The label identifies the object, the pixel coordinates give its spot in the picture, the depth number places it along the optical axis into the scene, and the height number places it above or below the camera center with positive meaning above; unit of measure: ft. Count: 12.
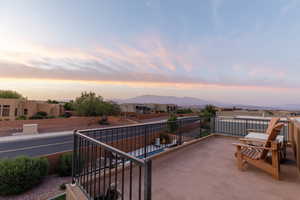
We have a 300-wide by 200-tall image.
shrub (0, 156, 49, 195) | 23.04 -13.16
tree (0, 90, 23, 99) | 94.17 +5.37
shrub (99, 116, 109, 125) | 78.85 -10.84
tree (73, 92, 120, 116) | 86.63 -2.20
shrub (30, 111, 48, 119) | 85.25 -7.98
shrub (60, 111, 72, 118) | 95.34 -8.77
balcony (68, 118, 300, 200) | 6.09 -4.31
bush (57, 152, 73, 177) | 30.37 -14.43
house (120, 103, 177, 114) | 155.06 -4.59
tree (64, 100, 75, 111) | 111.34 -3.22
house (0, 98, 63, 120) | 75.66 -4.19
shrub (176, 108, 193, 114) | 117.19 -6.47
